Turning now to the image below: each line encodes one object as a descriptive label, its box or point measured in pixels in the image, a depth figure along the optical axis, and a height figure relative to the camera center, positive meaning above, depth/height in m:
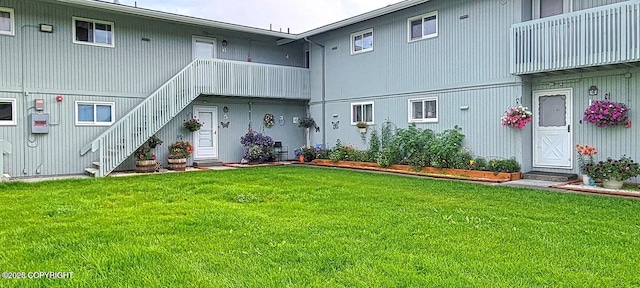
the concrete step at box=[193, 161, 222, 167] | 13.74 -0.66
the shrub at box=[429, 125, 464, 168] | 10.89 -0.19
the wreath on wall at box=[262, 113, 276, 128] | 15.46 +0.81
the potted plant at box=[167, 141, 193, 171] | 12.41 -0.35
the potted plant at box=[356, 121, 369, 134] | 13.66 +0.51
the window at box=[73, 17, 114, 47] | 11.58 +3.06
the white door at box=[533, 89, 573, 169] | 9.59 +0.26
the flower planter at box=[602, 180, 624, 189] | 8.10 -0.82
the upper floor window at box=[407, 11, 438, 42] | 11.91 +3.25
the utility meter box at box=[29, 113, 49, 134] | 10.73 +0.55
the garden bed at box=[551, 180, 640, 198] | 7.55 -0.90
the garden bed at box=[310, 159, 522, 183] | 9.80 -0.77
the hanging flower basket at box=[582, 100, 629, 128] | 8.52 +0.54
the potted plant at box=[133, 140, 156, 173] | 11.70 -0.45
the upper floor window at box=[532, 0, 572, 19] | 9.55 +3.01
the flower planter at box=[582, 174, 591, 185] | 8.55 -0.77
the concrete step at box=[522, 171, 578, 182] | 9.21 -0.77
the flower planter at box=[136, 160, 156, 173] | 11.67 -0.61
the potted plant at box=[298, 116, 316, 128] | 15.82 +0.74
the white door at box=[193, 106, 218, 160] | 13.91 +0.26
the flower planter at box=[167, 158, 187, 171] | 12.38 -0.60
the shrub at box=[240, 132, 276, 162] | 14.38 -0.15
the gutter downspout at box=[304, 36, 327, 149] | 15.38 +1.57
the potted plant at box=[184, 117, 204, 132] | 13.32 +0.56
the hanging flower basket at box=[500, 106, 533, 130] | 9.72 +0.54
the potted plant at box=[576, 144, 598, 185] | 8.59 -0.39
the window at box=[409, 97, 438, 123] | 11.99 +0.91
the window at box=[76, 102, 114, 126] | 11.60 +0.83
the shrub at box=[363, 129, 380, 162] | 13.02 -0.22
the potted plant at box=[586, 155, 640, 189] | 8.05 -0.58
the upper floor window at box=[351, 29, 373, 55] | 13.80 +3.26
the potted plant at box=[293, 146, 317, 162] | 14.98 -0.40
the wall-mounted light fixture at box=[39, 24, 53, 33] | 10.95 +2.95
